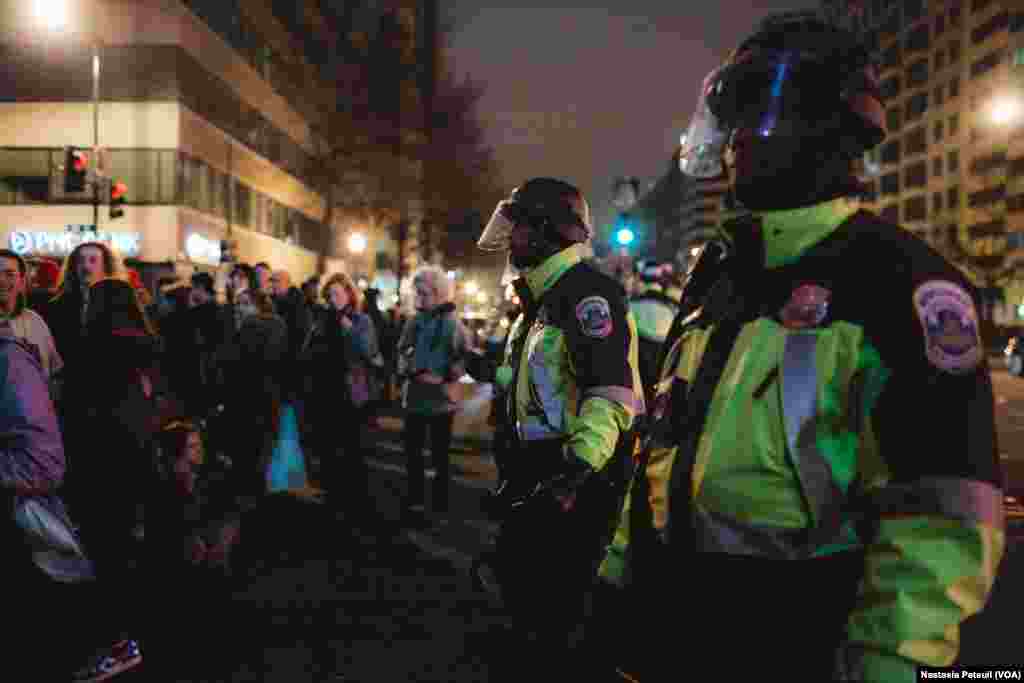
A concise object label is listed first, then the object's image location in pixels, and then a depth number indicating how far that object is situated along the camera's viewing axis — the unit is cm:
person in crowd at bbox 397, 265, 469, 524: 805
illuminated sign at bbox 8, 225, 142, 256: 3403
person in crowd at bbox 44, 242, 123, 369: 629
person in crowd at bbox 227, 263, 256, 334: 974
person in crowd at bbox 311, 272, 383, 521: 905
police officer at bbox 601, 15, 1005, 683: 160
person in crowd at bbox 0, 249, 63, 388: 505
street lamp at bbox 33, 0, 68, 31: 3206
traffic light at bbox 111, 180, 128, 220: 2245
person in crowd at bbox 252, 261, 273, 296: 952
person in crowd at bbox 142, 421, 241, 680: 477
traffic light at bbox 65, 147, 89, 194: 2045
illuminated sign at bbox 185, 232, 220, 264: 3565
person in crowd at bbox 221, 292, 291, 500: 834
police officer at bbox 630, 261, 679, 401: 875
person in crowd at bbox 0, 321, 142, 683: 395
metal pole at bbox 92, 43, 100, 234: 2377
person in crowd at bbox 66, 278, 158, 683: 445
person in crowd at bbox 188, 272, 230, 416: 899
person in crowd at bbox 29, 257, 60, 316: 692
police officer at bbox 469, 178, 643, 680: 339
